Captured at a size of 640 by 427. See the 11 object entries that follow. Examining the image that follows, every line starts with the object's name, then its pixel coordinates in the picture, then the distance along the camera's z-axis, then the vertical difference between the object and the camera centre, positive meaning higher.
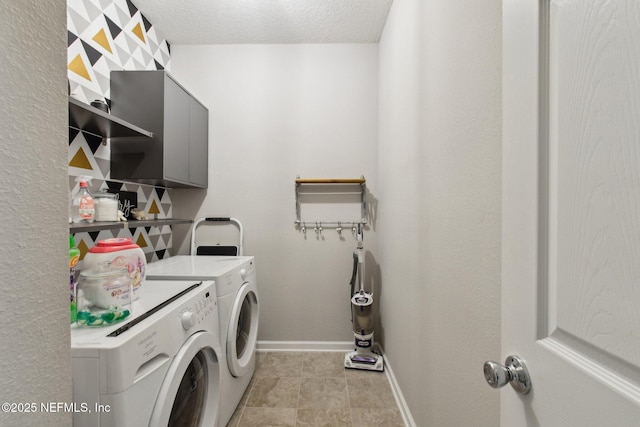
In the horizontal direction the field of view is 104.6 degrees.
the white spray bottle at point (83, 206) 1.20 +0.02
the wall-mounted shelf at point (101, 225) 1.08 -0.07
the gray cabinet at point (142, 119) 1.52 +0.57
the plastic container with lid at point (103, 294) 0.81 -0.27
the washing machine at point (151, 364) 0.64 -0.46
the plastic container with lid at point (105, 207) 1.30 +0.02
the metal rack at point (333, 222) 2.12 -0.04
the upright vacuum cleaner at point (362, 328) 1.86 -0.88
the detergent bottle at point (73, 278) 0.76 -0.22
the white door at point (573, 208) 0.28 +0.01
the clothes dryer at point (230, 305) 1.29 -0.54
